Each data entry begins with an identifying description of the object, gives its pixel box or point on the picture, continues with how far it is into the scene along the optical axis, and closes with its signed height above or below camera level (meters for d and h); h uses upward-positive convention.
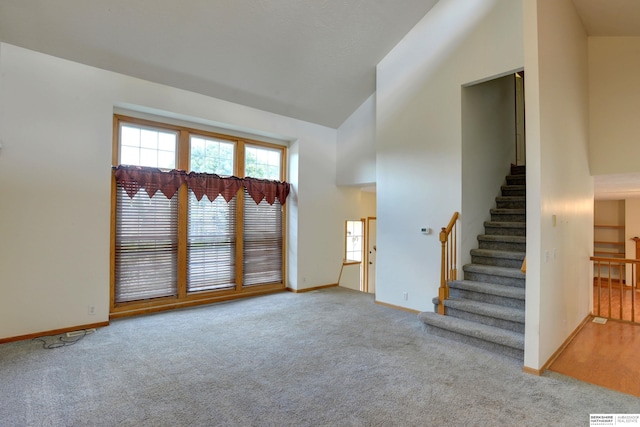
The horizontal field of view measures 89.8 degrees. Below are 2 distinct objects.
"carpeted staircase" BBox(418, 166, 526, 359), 3.49 -0.94
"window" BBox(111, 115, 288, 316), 4.55 -0.01
